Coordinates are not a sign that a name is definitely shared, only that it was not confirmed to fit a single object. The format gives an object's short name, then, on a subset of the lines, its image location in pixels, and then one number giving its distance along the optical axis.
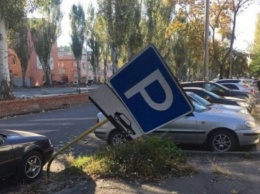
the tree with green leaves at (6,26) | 12.16
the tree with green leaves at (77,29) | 42.35
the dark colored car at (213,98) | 9.52
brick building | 45.72
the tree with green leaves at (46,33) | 36.97
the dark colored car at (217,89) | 11.53
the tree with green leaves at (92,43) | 42.82
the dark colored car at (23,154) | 4.23
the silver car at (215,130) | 5.89
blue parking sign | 2.92
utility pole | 13.58
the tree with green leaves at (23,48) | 36.18
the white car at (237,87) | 14.79
